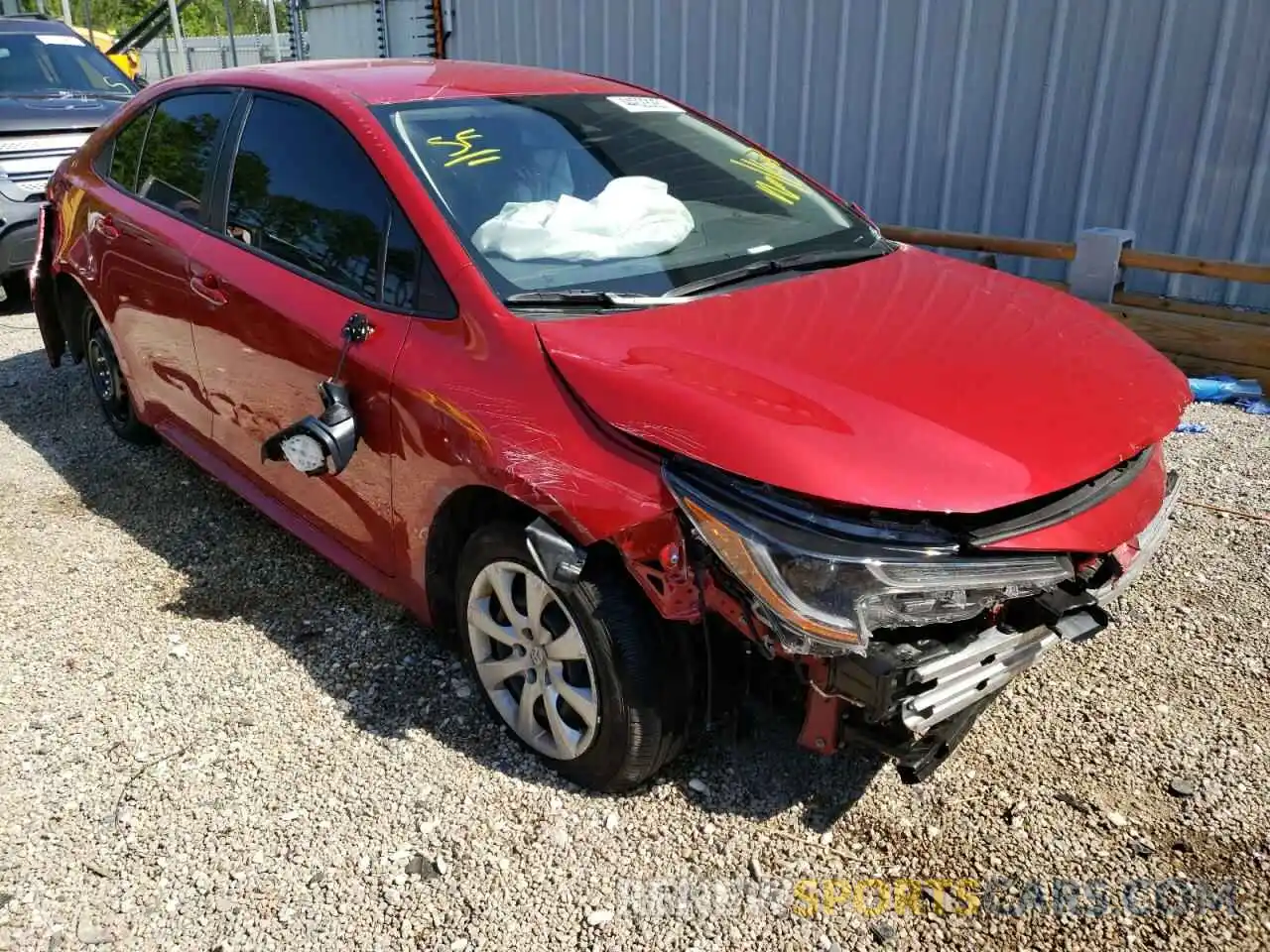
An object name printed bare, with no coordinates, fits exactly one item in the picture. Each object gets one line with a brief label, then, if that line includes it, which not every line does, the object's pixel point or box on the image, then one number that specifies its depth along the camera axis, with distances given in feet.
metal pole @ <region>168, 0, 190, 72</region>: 66.69
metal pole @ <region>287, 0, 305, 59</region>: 44.32
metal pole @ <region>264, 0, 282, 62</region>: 71.30
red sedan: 7.36
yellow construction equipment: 73.97
